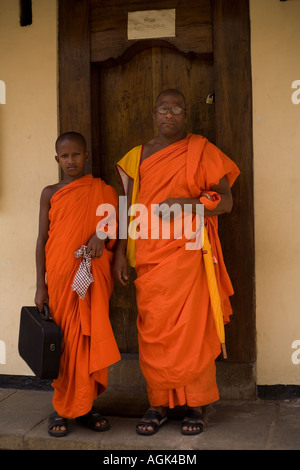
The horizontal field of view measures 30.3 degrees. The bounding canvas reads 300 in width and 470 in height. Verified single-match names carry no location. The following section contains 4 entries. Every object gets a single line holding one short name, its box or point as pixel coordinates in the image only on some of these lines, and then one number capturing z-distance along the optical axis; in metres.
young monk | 3.32
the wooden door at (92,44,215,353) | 4.09
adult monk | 3.29
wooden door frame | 3.87
